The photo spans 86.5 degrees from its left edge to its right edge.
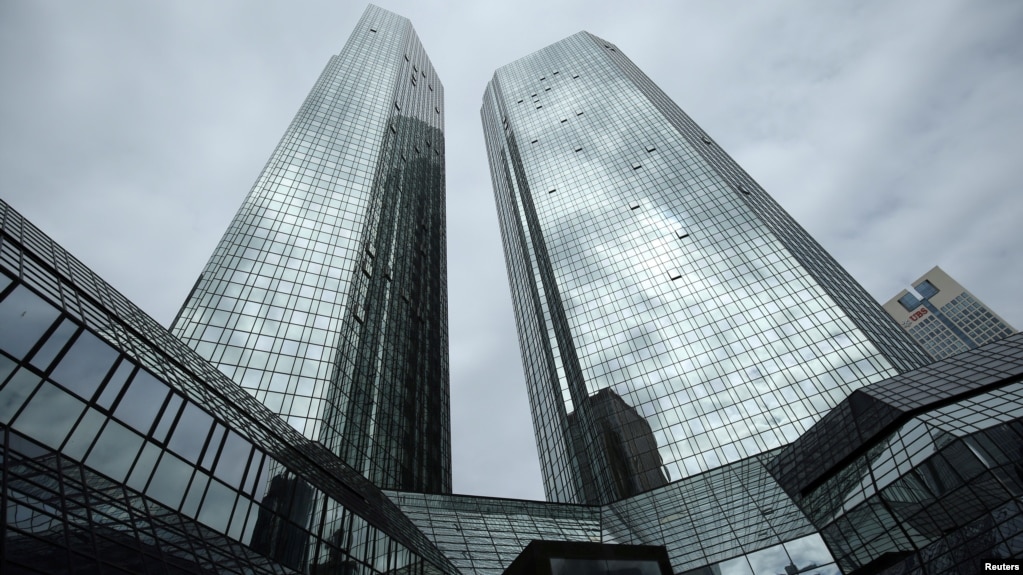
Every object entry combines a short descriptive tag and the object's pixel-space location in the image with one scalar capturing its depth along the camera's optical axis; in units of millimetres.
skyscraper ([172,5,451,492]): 62812
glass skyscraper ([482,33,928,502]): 63062
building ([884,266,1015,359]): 193000
